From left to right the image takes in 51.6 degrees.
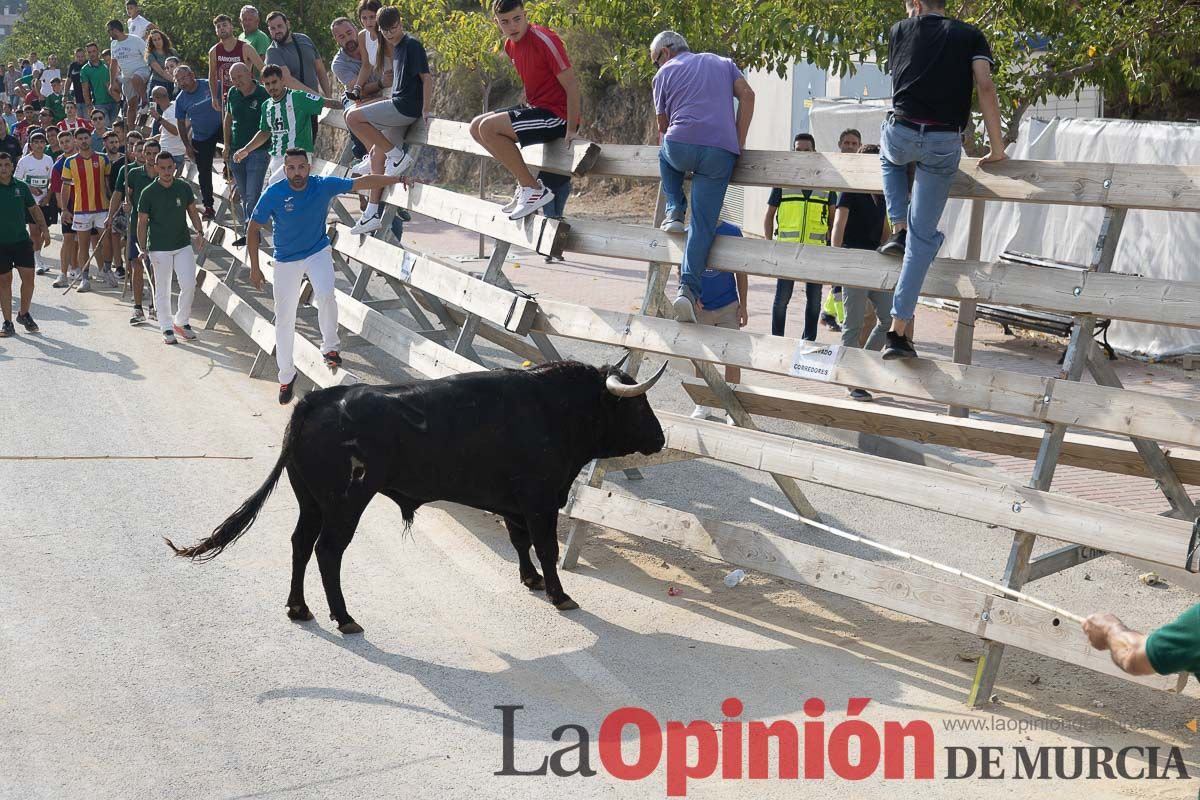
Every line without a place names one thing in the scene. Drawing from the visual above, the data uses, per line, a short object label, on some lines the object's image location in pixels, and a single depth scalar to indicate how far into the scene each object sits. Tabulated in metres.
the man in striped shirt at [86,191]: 16.30
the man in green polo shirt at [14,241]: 13.83
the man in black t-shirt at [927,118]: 6.03
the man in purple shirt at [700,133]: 7.02
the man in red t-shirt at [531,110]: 8.10
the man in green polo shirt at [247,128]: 13.19
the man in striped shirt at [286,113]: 12.12
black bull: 6.65
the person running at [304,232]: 10.06
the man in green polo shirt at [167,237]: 13.49
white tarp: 13.08
